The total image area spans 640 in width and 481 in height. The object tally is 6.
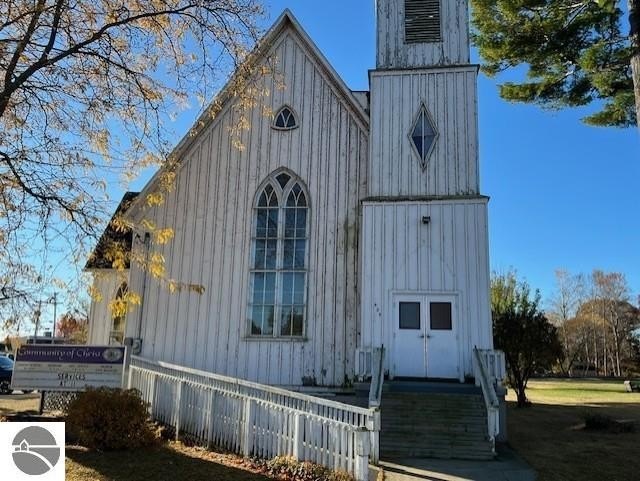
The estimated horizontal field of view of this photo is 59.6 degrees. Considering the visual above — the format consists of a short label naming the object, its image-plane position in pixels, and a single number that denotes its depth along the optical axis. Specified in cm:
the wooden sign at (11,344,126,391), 1170
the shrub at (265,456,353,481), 805
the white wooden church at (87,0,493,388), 1284
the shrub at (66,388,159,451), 934
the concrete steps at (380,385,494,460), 984
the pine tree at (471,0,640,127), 1617
